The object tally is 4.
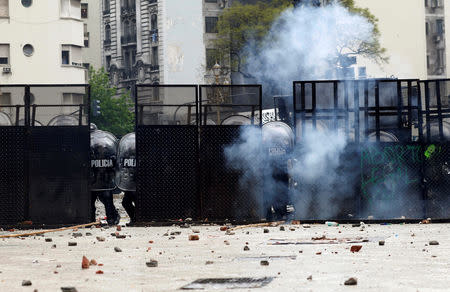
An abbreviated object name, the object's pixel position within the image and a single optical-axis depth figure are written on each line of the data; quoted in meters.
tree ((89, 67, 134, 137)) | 67.29
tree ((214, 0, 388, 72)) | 58.06
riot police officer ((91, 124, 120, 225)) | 20.89
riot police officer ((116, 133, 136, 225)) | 21.00
